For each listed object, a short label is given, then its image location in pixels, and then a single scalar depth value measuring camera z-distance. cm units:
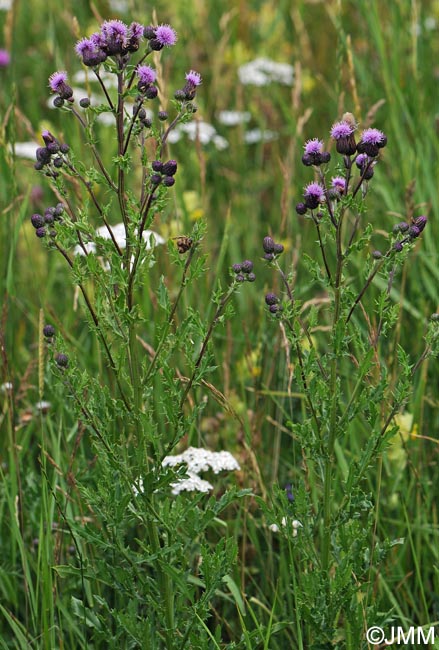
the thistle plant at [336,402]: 249
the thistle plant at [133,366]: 246
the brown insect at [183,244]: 251
